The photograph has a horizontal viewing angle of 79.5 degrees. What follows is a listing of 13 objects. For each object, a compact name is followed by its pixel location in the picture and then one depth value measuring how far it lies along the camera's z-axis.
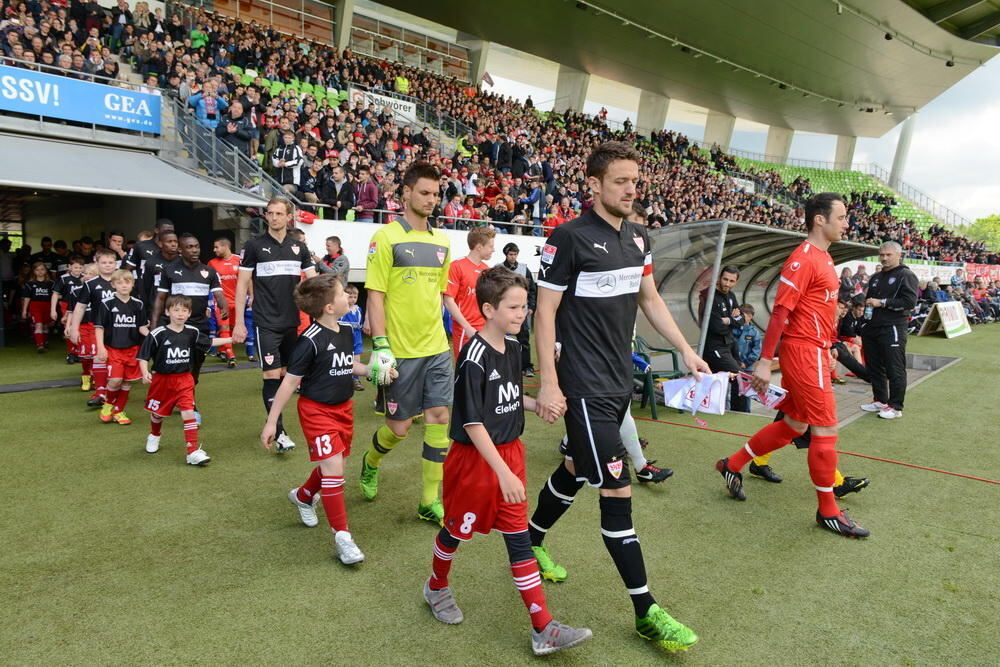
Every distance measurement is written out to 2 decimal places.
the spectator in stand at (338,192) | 11.78
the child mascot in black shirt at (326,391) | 3.29
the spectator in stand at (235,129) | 11.78
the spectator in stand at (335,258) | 8.90
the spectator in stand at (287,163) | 11.62
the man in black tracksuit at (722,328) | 6.73
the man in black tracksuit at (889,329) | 6.73
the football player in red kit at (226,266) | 8.52
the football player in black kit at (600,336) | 2.58
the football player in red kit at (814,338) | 3.82
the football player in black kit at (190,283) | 5.86
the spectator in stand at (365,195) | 12.12
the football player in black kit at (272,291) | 4.87
